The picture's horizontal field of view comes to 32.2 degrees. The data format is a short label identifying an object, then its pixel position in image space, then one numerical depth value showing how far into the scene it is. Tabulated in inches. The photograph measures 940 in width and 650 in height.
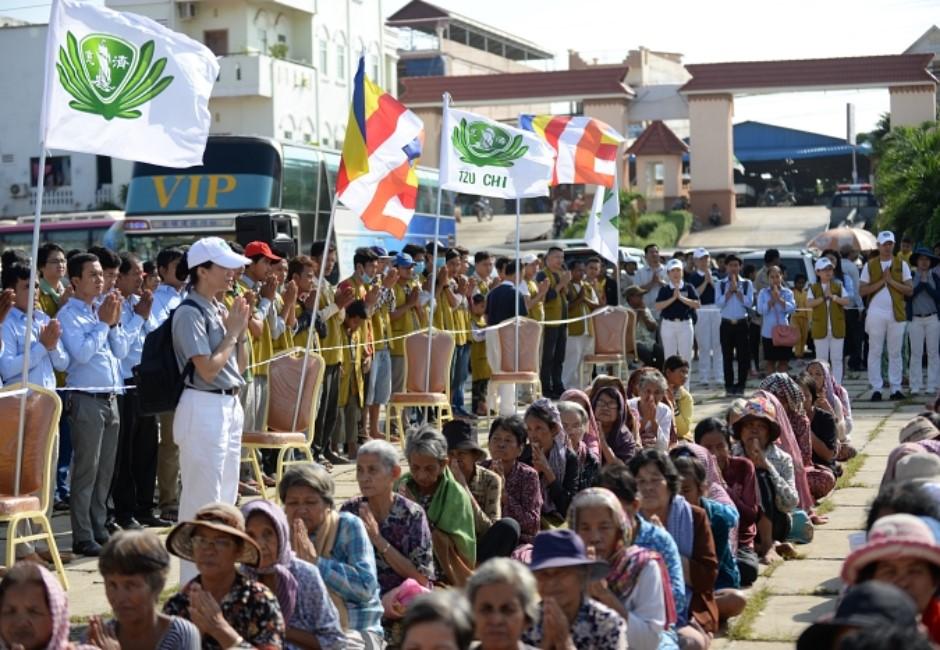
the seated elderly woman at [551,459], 372.8
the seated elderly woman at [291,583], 231.0
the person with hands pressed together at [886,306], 738.2
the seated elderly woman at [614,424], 414.0
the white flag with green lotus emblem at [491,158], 585.0
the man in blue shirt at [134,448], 426.3
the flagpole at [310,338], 442.6
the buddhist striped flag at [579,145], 671.1
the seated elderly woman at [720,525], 313.1
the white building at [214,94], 1921.8
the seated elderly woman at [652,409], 437.4
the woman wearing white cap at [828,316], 754.2
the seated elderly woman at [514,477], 349.4
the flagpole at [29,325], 333.4
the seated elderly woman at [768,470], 382.6
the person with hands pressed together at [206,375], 313.3
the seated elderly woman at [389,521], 279.3
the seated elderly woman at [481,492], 321.4
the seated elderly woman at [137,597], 207.2
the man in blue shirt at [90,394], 384.2
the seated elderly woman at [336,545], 255.4
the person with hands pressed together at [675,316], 759.1
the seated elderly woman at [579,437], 386.9
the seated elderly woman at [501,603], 190.7
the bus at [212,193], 885.8
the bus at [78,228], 1114.7
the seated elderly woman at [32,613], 192.9
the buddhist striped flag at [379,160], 470.9
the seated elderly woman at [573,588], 215.3
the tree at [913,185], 1031.0
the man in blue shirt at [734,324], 778.2
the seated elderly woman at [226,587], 217.3
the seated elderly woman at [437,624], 178.9
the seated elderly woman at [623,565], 243.1
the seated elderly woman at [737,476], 362.9
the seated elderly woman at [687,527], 293.0
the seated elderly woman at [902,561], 187.0
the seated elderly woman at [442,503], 301.0
